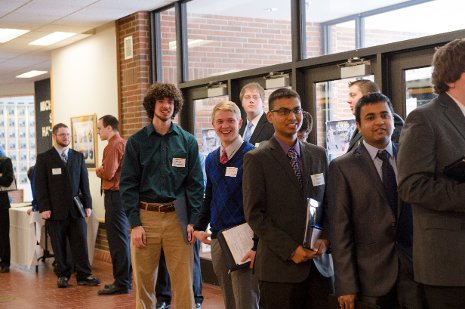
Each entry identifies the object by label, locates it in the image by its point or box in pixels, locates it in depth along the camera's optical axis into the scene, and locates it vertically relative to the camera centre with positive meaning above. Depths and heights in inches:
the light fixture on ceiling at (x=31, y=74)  570.9 +53.0
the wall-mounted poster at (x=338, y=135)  227.3 -2.2
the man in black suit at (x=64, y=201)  298.2 -28.2
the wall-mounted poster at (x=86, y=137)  394.0 -0.9
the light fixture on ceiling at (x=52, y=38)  390.3 +57.2
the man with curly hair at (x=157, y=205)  176.1 -18.3
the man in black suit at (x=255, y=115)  202.5 +4.8
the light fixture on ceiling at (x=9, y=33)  378.7 +58.3
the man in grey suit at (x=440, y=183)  94.8 -7.9
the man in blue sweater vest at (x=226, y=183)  159.3 -12.2
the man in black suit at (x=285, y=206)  123.9 -13.9
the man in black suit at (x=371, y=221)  109.2 -15.2
